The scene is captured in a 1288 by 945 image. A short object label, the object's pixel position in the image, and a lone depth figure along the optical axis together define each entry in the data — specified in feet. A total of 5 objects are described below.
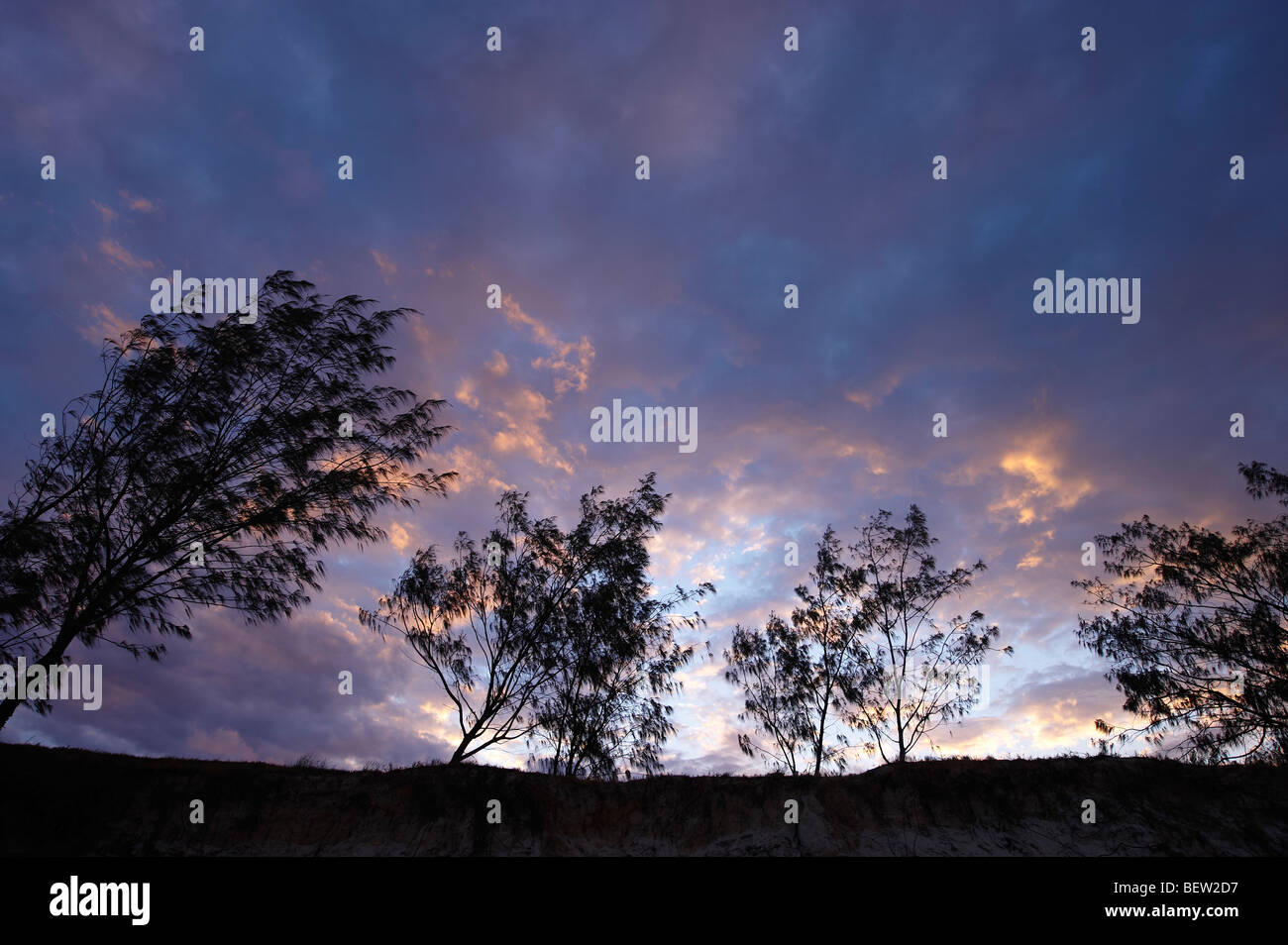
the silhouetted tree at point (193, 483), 55.06
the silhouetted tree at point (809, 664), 109.81
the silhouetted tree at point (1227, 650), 85.15
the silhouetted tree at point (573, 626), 92.12
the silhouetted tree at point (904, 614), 106.93
